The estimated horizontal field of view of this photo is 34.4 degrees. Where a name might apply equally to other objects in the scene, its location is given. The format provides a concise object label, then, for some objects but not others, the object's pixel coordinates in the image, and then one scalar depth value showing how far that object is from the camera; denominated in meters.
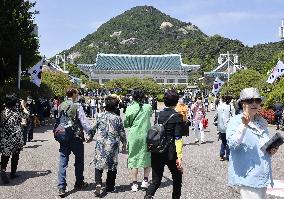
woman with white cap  4.07
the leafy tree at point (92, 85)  77.06
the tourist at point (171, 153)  5.80
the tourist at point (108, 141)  7.30
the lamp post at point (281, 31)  41.59
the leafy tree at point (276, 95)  23.87
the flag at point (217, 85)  36.16
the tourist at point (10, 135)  8.33
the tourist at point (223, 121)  10.98
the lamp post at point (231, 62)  91.81
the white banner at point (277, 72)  24.36
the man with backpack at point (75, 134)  7.48
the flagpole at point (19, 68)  23.08
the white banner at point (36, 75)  23.25
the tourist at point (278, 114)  20.72
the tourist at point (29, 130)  14.40
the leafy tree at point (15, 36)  21.72
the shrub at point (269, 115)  23.84
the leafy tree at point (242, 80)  45.47
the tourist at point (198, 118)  14.96
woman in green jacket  7.48
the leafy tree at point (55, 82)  30.95
